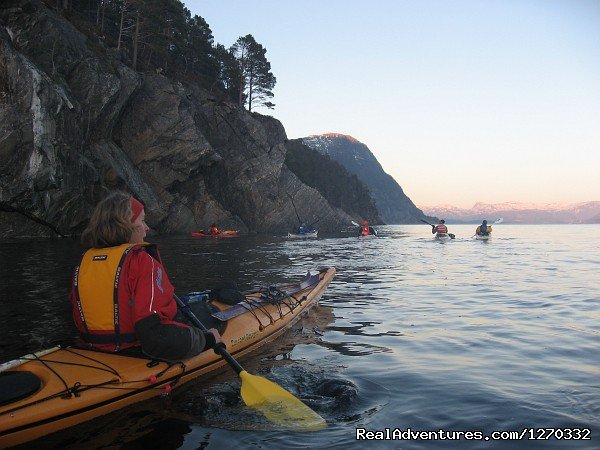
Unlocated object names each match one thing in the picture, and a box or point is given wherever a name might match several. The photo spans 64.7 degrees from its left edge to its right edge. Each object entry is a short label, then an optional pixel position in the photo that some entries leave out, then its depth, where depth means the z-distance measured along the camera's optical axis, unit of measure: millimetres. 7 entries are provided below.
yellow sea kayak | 3932
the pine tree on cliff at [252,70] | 60656
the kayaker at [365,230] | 41469
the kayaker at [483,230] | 36844
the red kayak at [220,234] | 35781
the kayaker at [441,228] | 35509
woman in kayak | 4543
